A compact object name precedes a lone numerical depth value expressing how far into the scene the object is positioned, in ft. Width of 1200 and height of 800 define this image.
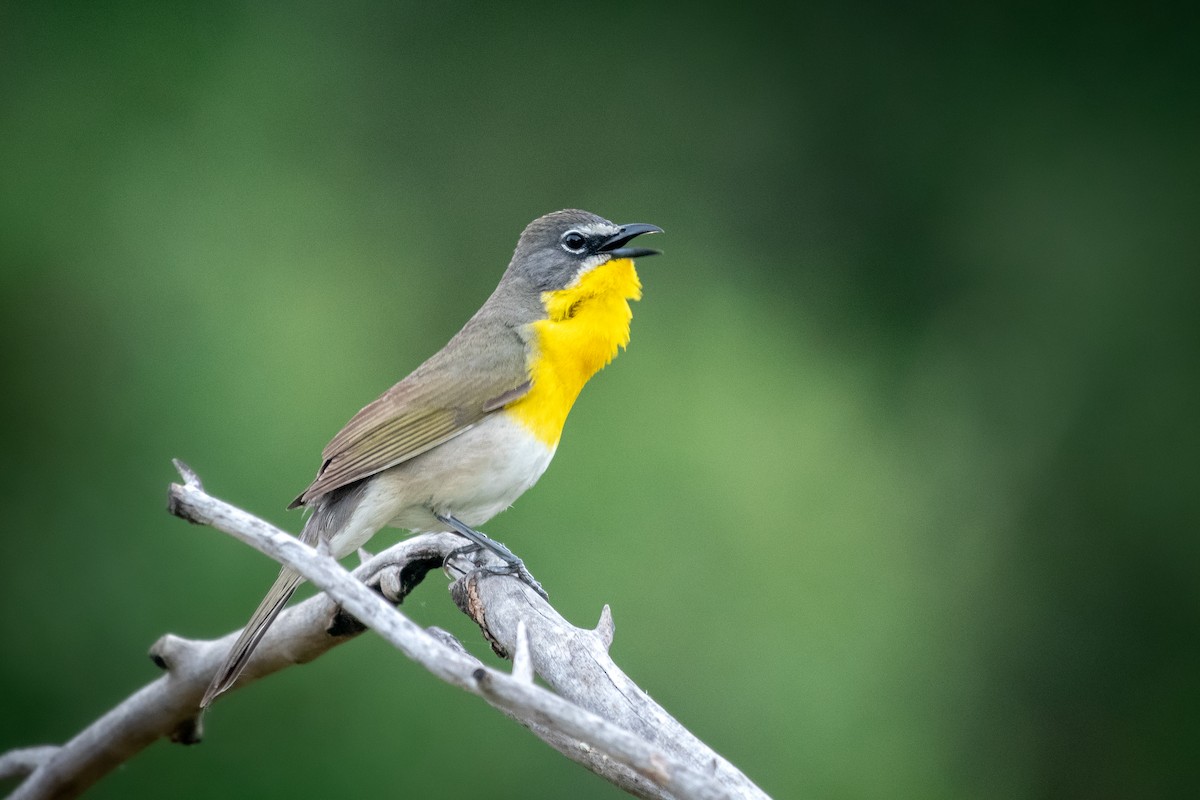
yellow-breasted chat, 23.50
